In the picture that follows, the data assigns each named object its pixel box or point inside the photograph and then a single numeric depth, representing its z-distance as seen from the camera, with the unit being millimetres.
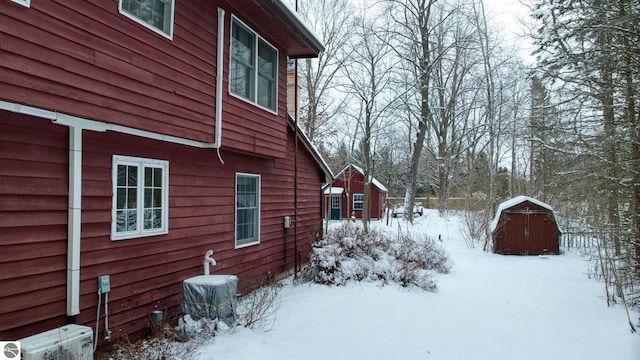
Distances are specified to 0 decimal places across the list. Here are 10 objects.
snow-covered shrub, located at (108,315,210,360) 3996
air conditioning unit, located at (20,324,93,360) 3113
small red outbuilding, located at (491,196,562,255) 12750
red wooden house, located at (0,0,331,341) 3428
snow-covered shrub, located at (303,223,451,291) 7926
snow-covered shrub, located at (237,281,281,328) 5184
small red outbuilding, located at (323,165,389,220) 29516
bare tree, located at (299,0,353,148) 22955
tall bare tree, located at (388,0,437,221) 20031
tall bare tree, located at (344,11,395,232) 20562
